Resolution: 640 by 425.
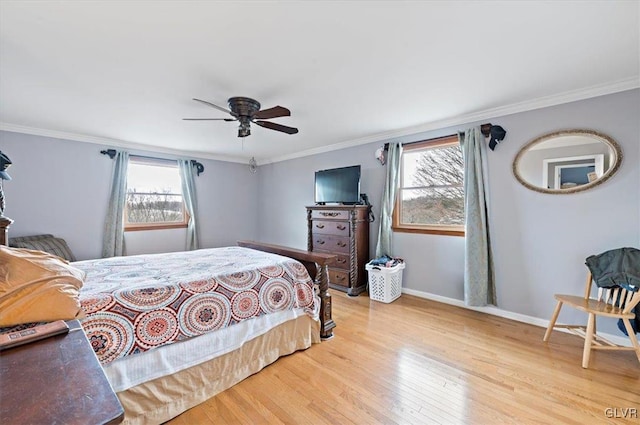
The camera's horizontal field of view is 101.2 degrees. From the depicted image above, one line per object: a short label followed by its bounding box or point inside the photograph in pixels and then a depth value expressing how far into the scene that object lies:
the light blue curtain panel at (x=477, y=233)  2.92
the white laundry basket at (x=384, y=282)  3.37
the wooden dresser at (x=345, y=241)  3.66
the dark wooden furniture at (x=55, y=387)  0.55
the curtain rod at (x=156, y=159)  3.95
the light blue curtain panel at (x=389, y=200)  3.63
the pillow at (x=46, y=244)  3.10
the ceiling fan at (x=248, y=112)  2.33
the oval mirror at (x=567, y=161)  2.38
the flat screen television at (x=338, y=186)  3.83
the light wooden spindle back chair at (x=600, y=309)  1.95
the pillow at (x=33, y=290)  1.07
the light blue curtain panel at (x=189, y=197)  4.71
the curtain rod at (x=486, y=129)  2.92
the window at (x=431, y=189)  3.29
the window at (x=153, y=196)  4.29
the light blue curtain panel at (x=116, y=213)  3.93
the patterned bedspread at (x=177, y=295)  1.41
